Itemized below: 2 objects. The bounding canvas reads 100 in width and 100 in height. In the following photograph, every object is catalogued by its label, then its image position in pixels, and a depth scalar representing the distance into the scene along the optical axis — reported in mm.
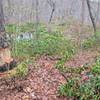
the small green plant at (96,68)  5165
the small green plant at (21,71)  4950
